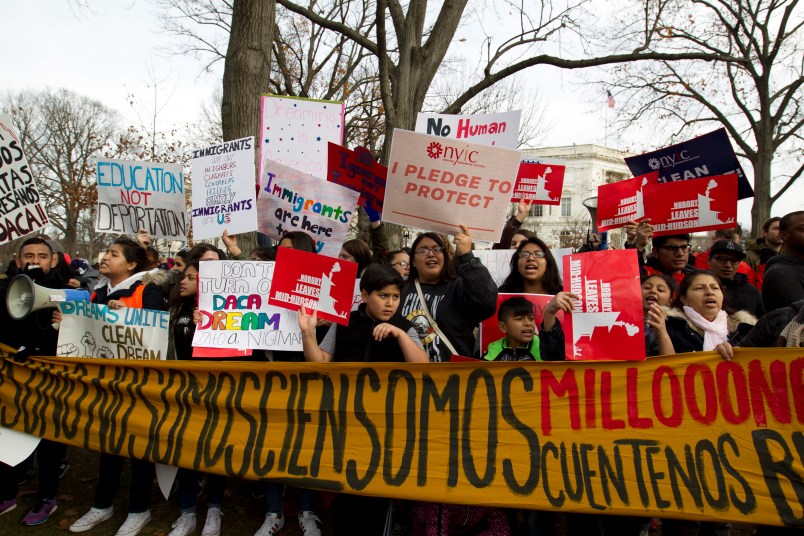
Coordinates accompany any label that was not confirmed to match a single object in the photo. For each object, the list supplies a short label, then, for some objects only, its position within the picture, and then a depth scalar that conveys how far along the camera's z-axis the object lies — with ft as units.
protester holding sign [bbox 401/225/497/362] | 11.95
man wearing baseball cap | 14.44
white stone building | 183.73
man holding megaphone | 14.10
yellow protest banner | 9.68
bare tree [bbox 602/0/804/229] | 48.34
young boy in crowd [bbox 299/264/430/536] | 11.55
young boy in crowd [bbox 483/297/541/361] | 11.86
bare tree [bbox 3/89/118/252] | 119.85
